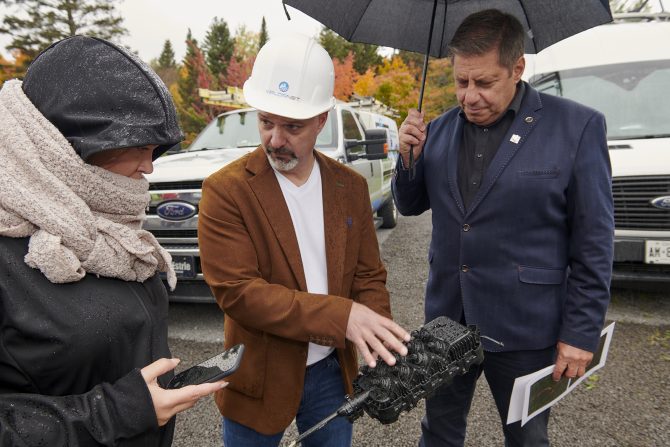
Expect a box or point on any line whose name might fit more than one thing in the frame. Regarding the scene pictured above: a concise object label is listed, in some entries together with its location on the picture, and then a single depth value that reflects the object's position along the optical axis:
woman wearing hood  0.96
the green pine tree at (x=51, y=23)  21.77
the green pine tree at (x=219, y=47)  44.50
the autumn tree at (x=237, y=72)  33.91
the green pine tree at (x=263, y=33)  48.72
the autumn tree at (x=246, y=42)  45.94
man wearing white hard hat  1.47
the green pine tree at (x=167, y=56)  60.70
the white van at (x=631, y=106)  4.14
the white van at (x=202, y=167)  3.95
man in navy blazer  1.79
